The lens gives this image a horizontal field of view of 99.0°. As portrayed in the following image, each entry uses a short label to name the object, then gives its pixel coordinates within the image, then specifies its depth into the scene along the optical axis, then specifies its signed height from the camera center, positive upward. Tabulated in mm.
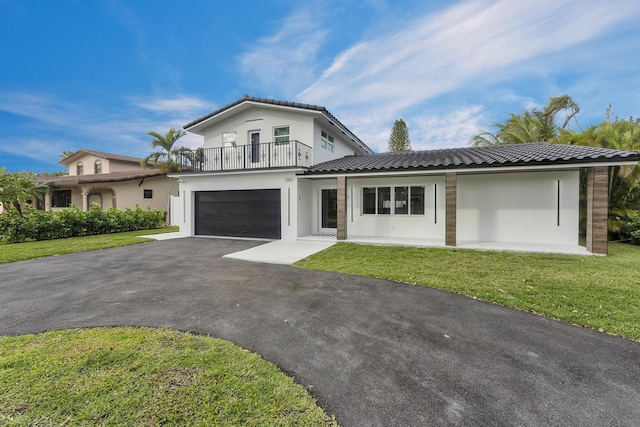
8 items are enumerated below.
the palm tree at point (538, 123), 16078 +5145
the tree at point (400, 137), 37031 +9534
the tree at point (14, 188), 13602 +1080
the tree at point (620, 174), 11094 +1314
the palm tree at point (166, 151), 19812 +4189
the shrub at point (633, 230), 10333 -943
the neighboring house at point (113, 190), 21422 +1507
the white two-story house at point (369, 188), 9598 +824
